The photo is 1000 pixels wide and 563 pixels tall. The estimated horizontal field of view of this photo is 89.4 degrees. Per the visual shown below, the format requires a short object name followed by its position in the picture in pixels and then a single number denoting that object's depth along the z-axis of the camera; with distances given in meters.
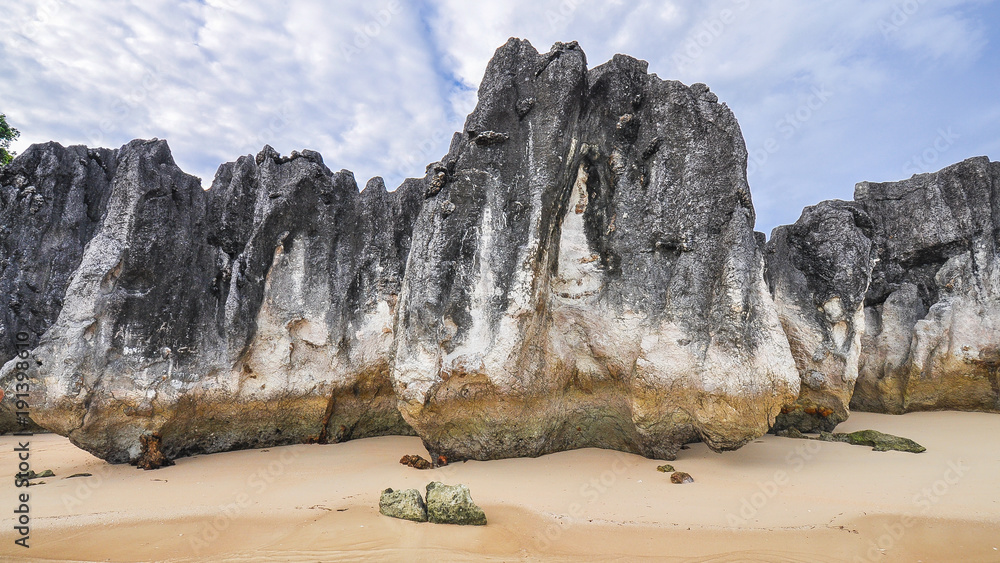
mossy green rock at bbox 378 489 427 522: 3.75
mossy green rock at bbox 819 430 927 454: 5.82
